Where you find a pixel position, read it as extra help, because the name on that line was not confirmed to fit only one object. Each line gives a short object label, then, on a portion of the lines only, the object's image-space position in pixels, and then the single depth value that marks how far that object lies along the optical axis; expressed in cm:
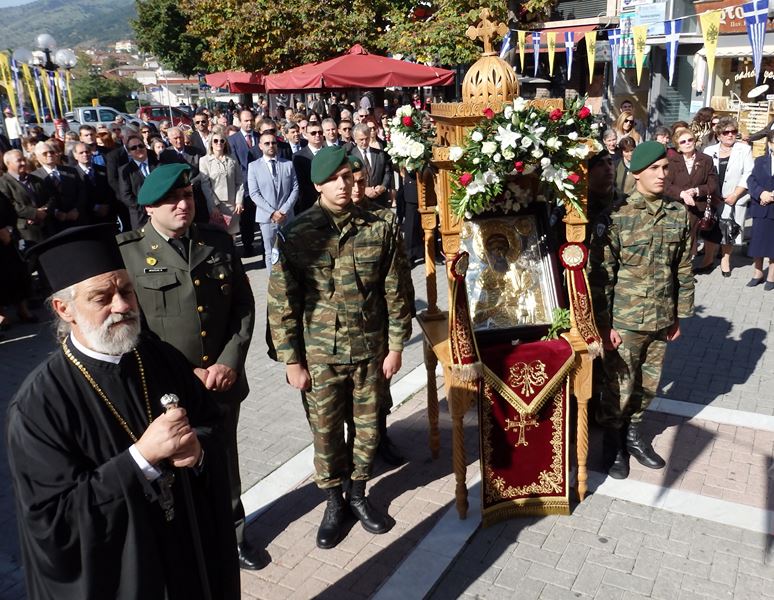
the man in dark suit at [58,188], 853
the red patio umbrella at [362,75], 1174
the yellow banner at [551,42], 1650
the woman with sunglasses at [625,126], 942
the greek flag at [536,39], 1681
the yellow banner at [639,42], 1376
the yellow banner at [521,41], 1530
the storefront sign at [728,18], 1725
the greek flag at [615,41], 1613
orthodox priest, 204
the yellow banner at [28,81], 2314
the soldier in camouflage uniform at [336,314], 376
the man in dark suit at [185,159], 895
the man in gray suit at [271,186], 883
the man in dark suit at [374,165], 880
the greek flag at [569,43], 1832
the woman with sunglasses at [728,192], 907
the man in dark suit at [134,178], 898
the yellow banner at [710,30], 1134
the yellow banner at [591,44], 1503
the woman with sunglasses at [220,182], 929
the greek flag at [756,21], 1088
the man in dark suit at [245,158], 1082
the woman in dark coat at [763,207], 817
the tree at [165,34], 4547
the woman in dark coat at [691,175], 834
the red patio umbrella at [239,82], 1812
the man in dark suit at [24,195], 811
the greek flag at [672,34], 1287
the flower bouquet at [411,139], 469
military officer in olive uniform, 337
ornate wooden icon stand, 405
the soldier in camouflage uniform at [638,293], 434
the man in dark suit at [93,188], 912
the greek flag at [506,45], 1629
